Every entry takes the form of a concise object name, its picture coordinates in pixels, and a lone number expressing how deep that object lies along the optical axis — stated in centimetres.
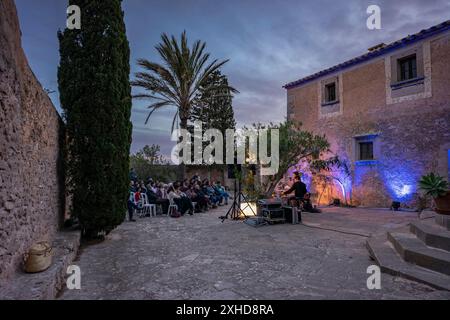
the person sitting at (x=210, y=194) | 1259
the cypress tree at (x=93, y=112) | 554
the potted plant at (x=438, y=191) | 477
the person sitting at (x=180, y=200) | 1036
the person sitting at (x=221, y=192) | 1390
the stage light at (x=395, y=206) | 1012
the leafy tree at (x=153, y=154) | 2041
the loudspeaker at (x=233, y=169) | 891
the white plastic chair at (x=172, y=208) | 1013
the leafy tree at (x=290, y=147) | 1046
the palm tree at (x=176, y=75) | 1324
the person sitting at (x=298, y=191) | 905
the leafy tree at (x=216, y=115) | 2367
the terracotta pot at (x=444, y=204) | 475
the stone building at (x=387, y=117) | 940
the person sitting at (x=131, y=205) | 892
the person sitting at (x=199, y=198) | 1135
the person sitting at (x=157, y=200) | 1049
